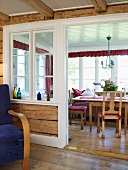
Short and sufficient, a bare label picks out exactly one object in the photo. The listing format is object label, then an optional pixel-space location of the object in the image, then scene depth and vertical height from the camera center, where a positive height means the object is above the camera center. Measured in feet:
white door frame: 10.18 +2.96
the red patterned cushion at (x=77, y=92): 21.00 -1.39
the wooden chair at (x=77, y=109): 16.44 -2.45
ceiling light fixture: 18.88 +1.50
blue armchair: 8.16 -2.65
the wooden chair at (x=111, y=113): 13.79 -2.33
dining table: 14.88 -1.71
